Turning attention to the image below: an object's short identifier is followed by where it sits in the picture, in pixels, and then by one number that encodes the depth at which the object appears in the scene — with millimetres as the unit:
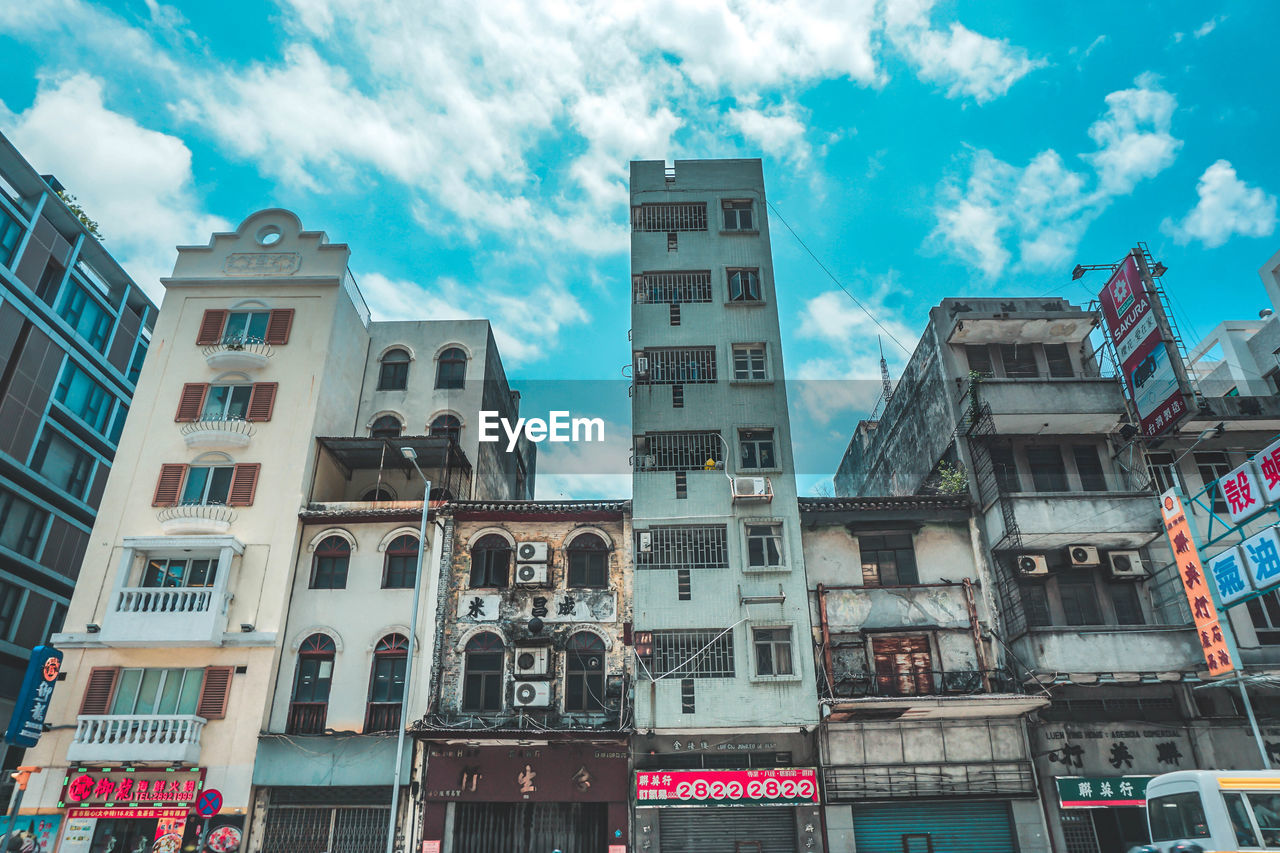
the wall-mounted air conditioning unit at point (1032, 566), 24828
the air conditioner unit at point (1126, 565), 24984
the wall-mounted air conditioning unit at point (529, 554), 25984
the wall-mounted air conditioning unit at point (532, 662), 24875
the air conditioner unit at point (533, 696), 24344
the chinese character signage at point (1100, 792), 22781
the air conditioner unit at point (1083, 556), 24953
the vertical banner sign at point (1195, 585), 21886
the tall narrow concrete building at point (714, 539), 23281
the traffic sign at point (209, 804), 22594
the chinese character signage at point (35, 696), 22547
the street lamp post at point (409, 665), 22156
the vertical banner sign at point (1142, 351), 25578
